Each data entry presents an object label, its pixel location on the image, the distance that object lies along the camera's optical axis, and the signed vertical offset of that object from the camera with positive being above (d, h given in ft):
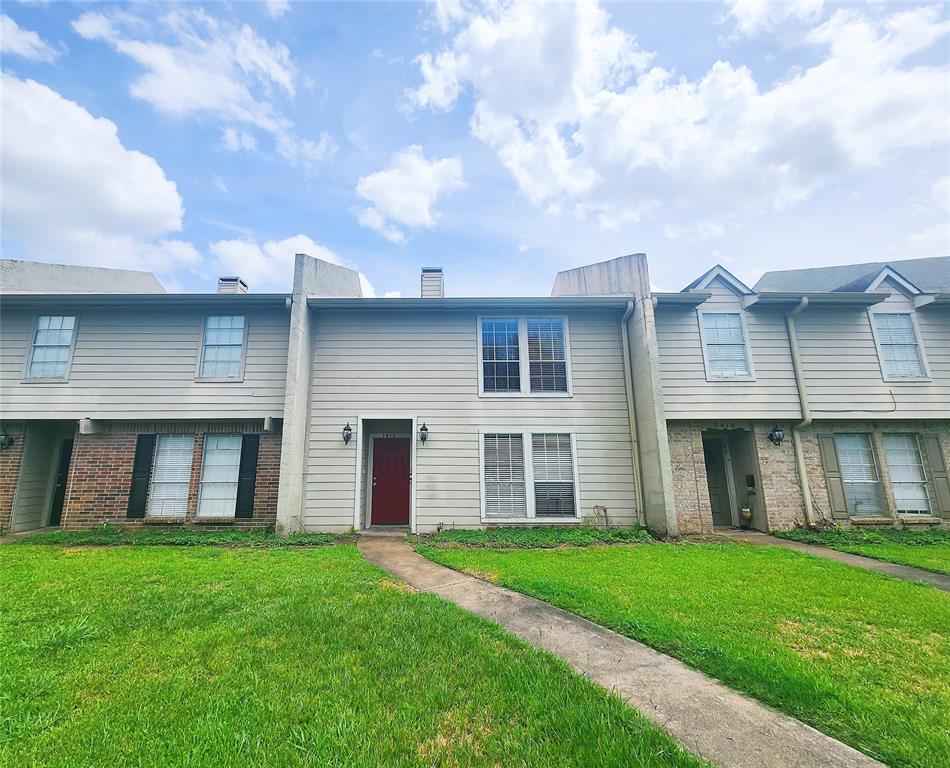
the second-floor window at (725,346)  29.50 +8.24
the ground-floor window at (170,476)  27.58 -0.91
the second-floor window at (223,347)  28.94 +8.78
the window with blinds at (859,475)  28.40 -2.00
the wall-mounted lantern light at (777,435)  28.45 +1.14
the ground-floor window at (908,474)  28.50 -2.00
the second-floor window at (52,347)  28.68 +8.97
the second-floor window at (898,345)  29.78 +8.09
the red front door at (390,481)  29.53 -1.71
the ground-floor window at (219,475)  27.63 -0.93
